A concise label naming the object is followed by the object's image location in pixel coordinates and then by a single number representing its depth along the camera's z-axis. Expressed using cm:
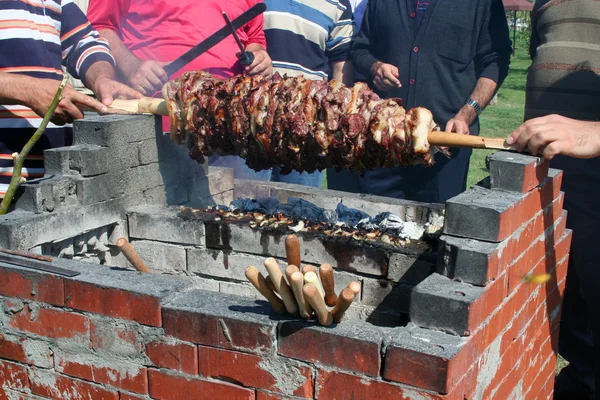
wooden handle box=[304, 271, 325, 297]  238
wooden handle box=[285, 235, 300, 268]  258
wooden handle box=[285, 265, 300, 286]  238
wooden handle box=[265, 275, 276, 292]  259
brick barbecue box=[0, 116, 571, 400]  259
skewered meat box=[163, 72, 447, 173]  343
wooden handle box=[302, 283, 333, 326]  235
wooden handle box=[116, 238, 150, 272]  303
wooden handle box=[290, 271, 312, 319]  235
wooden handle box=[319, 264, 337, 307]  239
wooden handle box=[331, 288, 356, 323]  236
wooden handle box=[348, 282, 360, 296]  235
